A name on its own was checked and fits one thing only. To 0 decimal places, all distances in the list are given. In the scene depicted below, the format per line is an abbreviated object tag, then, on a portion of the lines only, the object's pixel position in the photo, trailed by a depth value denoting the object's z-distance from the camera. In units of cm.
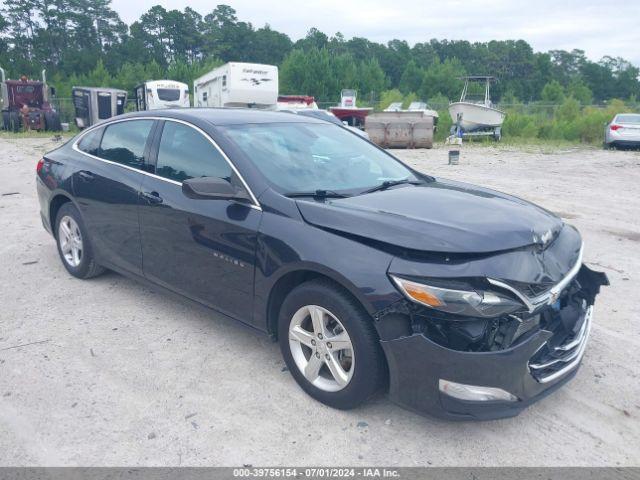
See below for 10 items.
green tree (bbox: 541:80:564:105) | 5894
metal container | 2134
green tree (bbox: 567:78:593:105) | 6500
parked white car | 2116
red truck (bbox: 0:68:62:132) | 2580
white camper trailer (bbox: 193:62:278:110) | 2177
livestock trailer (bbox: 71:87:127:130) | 2712
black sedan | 274
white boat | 2486
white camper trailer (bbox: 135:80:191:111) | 2595
